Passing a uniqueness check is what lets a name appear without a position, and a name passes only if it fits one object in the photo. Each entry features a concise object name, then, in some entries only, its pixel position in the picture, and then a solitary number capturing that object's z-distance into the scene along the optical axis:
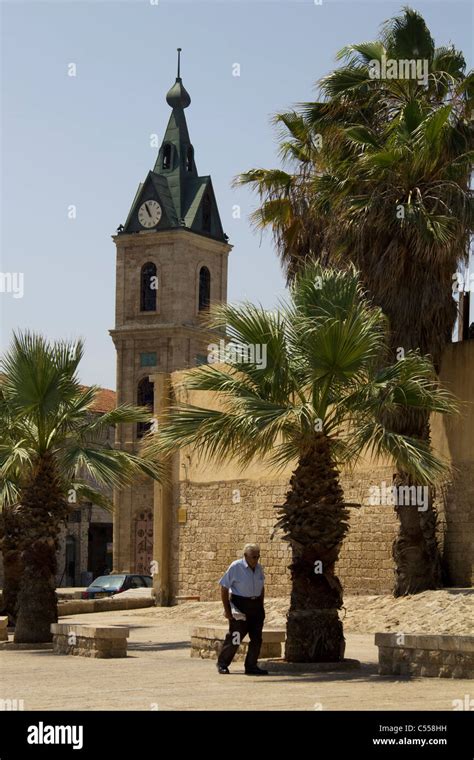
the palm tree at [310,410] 16.64
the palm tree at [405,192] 23.27
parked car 38.22
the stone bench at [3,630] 23.22
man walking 15.91
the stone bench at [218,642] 17.98
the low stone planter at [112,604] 32.38
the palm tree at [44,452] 21.41
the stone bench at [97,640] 19.33
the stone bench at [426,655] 14.59
